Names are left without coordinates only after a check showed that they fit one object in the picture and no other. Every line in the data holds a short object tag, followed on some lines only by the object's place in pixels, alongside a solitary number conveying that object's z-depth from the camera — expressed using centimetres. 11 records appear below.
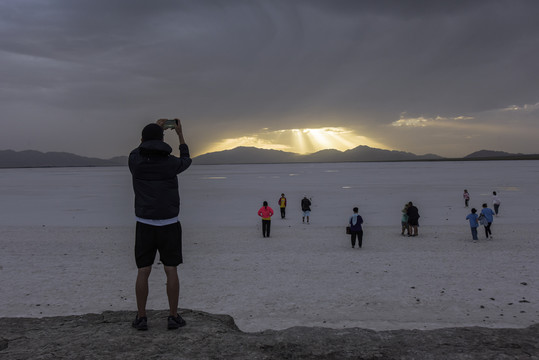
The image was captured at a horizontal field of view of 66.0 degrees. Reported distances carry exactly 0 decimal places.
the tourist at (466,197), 2841
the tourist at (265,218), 1759
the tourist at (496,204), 2411
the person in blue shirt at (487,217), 1634
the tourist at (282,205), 2472
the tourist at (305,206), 2252
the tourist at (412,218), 1689
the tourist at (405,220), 1733
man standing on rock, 470
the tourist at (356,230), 1479
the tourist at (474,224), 1588
